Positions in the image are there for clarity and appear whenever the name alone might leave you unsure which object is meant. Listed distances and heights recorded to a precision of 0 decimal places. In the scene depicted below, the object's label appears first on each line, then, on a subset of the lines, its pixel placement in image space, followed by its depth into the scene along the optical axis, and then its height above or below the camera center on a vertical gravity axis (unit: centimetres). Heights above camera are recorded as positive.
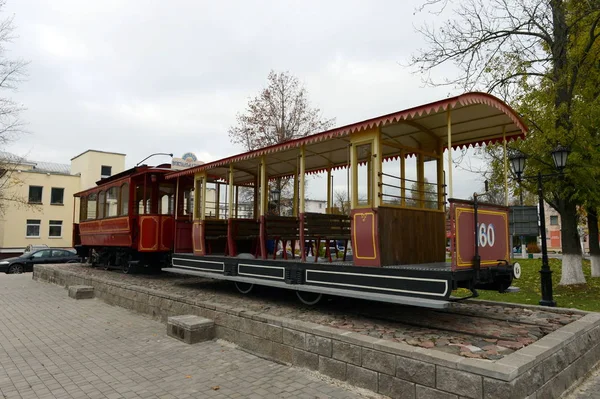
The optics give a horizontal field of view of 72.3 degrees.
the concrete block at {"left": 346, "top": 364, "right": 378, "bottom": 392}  399 -140
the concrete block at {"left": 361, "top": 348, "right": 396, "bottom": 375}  386 -120
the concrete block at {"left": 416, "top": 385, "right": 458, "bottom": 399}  341 -133
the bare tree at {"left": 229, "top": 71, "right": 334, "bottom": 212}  2103 +602
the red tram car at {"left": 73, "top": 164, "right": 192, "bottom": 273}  1122 +53
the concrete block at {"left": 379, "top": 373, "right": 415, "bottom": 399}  368 -138
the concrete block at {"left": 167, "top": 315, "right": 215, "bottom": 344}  598 -136
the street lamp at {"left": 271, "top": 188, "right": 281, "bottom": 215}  1639 +162
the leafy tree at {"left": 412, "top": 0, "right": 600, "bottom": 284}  973 +382
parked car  1973 -111
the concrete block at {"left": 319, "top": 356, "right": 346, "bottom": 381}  430 -140
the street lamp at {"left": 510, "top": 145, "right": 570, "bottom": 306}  745 +68
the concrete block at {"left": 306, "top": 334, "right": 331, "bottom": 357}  449 -120
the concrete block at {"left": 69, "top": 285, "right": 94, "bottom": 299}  1033 -139
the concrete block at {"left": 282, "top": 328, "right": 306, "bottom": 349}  482 -121
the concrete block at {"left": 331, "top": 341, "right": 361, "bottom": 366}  418 -120
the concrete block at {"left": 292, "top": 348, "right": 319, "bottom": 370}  462 -141
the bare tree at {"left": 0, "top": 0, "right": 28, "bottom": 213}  2010 +368
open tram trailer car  502 +20
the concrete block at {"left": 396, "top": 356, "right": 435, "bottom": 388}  355 -119
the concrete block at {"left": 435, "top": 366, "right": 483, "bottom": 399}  323 -118
